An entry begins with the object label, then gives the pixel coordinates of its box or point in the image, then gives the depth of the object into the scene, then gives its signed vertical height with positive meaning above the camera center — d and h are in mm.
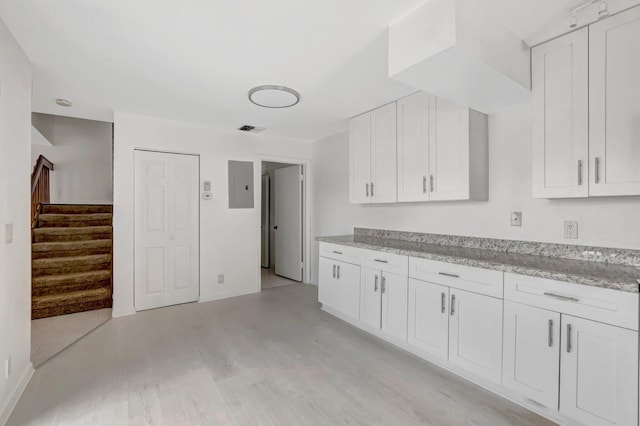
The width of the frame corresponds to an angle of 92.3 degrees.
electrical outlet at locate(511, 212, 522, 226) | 2492 -55
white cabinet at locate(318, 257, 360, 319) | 3238 -848
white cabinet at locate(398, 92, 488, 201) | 2588 +555
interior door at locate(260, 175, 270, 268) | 6207 -225
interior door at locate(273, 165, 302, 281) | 5191 -190
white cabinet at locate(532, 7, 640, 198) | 1770 +636
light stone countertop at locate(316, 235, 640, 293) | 1594 -338
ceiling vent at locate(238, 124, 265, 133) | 4238 +1154
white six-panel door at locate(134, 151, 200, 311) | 3777 -240
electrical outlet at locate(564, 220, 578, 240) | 2184 -122
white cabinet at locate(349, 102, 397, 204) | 3287 +628
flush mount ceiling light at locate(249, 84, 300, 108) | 2860 +1118
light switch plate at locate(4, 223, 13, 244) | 1874 -147
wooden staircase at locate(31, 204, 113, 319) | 3725 -702
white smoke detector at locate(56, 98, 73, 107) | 3184 +1134
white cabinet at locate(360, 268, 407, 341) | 2705 -854
